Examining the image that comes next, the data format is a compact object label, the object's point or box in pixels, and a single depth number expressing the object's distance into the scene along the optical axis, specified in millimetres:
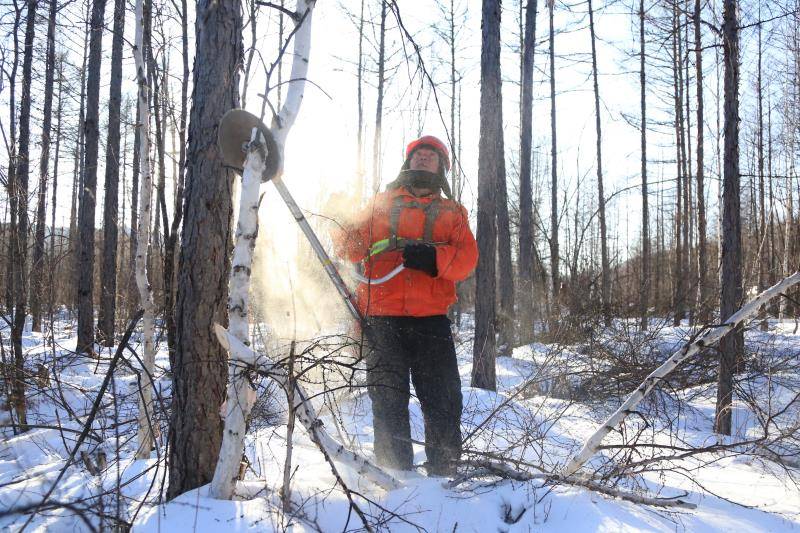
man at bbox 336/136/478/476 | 2512
